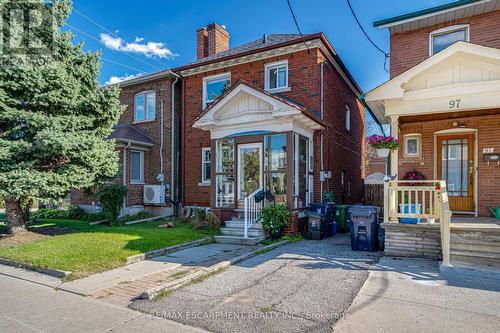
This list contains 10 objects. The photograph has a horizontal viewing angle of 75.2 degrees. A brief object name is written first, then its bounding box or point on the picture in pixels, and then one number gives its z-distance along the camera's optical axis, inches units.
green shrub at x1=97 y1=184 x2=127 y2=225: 486.9
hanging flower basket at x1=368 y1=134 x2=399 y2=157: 320.8
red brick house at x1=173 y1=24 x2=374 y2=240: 402.9
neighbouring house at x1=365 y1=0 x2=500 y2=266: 286.0
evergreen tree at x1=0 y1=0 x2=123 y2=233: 345.7
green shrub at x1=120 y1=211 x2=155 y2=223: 531.3
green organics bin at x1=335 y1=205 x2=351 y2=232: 455.2
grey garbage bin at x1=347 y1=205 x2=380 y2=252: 318.7
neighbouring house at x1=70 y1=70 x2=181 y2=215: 574.6
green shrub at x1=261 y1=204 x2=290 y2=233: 368.8
